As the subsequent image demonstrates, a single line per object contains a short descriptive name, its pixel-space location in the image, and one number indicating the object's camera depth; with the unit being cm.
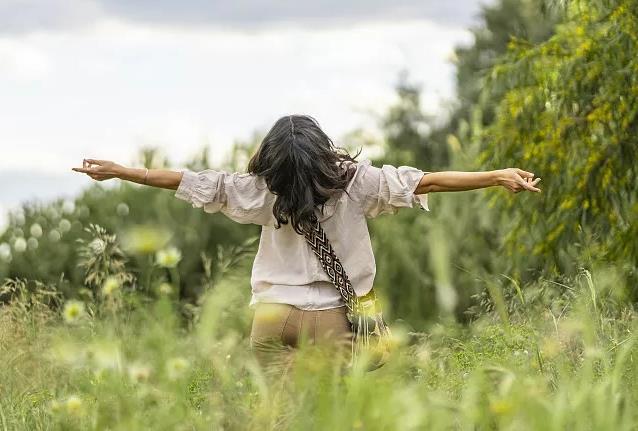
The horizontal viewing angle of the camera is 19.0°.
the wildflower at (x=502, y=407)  561
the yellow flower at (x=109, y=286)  648
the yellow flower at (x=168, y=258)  635
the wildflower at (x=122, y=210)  2402
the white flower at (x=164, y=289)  605
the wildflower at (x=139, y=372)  600
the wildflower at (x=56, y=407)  652
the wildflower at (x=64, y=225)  2353
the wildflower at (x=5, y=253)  2166
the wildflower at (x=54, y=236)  2326
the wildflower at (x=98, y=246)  856
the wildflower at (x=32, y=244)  2304
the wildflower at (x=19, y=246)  1916
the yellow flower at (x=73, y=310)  658
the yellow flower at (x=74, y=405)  639
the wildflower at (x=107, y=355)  573
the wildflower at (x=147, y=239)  550
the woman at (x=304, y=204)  851
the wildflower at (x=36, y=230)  2341
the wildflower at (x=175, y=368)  587
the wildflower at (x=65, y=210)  2392
